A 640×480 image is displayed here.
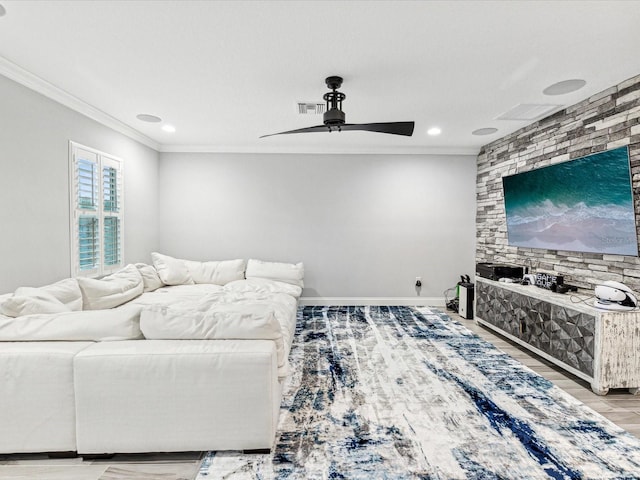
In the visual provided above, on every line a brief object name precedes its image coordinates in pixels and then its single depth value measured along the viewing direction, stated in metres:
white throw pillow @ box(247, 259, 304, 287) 5.39
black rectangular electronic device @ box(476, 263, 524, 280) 4.43
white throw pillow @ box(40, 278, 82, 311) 2.93
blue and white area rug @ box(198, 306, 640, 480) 1.92
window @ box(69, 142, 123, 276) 3.69
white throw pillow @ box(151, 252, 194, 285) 4.96
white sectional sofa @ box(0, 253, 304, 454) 1.90
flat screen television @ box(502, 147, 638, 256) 3.02
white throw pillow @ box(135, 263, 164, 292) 4.52
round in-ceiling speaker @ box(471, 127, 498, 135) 4.68
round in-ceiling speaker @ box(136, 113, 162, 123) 4.19
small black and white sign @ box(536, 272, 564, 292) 3.64
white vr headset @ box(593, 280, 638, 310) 2.80
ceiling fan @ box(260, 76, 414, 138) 3.09
